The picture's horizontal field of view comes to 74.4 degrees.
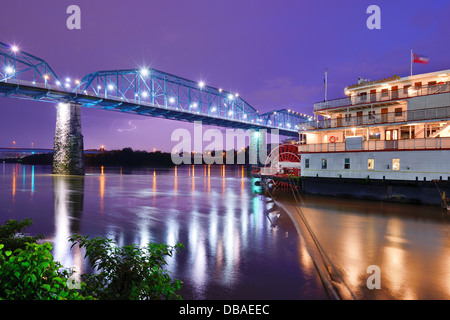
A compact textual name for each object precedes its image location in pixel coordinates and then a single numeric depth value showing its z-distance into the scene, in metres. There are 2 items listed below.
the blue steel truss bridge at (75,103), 62.78
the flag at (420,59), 29.67
